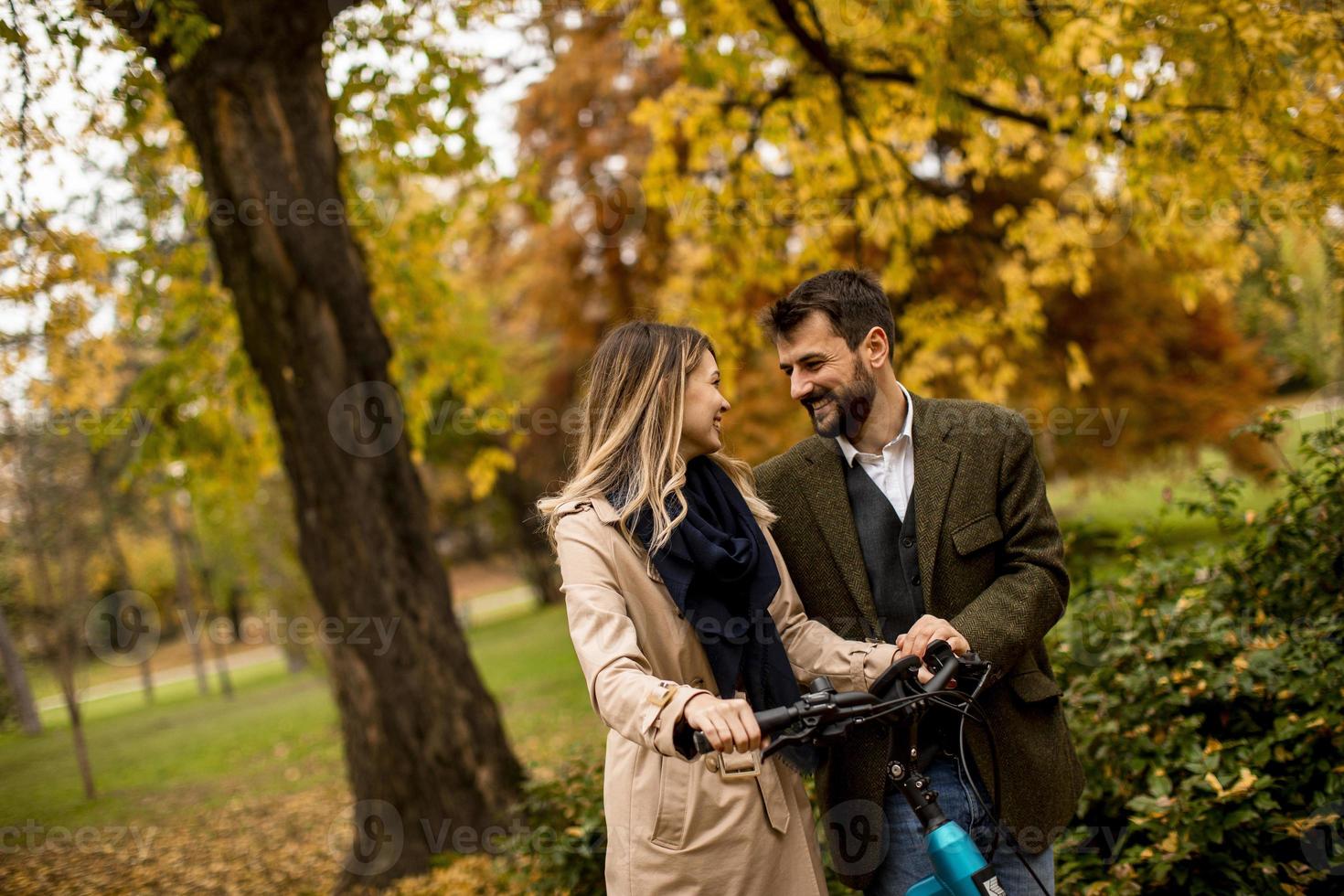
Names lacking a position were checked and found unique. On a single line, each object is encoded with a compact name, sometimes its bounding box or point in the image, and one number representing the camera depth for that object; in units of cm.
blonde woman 229
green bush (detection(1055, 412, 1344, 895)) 348
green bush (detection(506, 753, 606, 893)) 414
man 256
